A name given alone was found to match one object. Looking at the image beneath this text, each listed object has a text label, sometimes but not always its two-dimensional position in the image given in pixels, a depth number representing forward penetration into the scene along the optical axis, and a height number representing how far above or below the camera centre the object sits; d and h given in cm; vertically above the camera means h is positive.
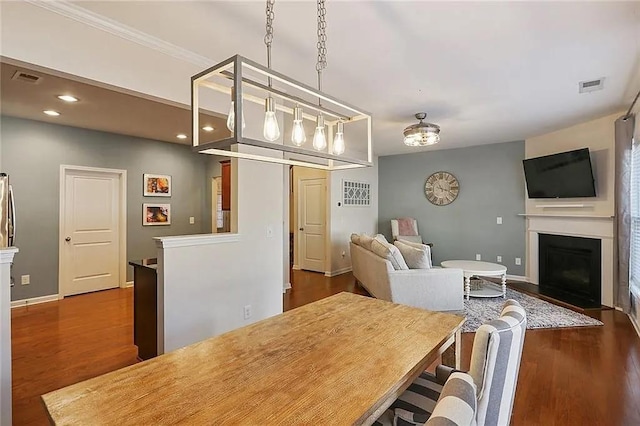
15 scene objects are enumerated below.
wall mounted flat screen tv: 451 +58
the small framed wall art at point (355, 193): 657 +45
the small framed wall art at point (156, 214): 562 +1
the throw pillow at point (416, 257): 393 -53
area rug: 357 -120
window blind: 370 -6
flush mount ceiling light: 384 +96
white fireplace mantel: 431 -27
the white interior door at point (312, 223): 648 -17
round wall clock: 656 +54
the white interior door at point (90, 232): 481 -27
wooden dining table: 90 -55
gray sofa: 376 -85
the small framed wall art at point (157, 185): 561 +52
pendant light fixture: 112 +43
